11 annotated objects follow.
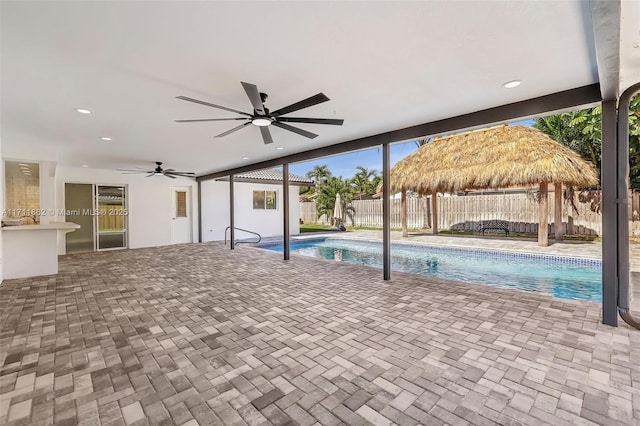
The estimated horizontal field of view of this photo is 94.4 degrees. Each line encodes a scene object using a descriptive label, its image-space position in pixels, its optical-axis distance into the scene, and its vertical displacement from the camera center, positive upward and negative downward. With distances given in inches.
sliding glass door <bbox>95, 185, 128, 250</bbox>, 386.3 -1.0
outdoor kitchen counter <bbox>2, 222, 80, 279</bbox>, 227.6 -28.3
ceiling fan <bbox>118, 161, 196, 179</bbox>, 332.4 +49.3
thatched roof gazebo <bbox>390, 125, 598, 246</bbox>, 340.5 +56.8
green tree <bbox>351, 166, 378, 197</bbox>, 759.7 +80.0
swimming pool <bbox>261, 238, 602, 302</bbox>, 218.8 -54.7
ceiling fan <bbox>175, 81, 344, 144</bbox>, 111.0 +43.1
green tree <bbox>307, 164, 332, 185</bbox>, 842.8 +113.8
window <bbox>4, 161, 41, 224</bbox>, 251.1 +19.8
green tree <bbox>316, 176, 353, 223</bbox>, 690.2 +40.2
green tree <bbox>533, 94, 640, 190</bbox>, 308.1 +101.0
